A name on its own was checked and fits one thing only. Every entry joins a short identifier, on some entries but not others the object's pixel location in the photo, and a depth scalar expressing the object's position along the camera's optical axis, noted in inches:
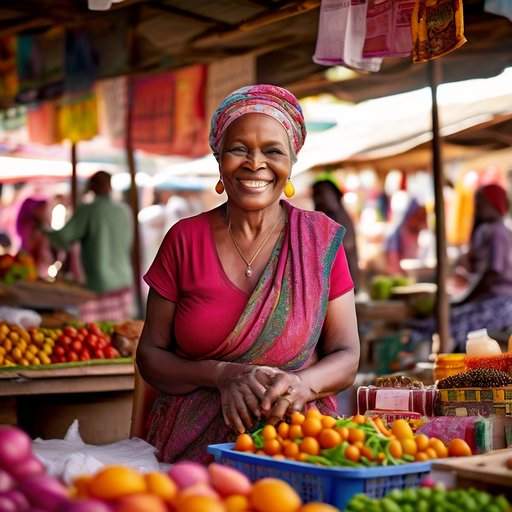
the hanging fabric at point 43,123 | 387.5
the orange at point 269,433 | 94.8
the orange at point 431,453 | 93.0
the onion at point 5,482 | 70.4
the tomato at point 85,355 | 195.5
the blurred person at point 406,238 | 518.6
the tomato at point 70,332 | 205.3
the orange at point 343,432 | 91.0
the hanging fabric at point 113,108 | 353.7
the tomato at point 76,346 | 197.6
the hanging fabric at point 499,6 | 175.6
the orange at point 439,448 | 94.2
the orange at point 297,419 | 96.7
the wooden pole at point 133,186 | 350.3
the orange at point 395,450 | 89.9
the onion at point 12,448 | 73.4
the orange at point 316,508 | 70.5
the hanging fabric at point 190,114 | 337.4
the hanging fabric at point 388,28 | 160.3
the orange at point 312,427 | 93.3
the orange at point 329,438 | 90.2
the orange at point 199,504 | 66.4
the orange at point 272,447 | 93.4
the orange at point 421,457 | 91.7
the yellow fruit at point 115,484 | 68.7
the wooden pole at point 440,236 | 266.7
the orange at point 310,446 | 90.5
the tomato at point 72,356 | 193.5
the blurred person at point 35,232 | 430.0
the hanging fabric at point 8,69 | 351.9
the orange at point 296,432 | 94.3
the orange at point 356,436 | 90.3
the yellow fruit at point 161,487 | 69.7
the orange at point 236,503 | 71.3
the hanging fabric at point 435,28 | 149.6
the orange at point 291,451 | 91.3
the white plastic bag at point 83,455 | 94.3
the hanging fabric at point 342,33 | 167.5
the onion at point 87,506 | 63.6
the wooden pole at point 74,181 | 378.3
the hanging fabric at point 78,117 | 351.9
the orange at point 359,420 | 97.0
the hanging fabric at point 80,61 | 323.6
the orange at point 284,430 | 95.5
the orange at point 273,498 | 71.2
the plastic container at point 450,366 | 148.0
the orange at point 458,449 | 94.8
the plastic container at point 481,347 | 150.4
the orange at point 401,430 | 95.3
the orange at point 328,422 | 94.3
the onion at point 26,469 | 73.3
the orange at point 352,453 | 87.4
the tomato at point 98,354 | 198.2
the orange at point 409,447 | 91.8
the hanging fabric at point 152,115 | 357.7
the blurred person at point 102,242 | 361.1
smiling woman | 113.4
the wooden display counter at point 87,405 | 190.5
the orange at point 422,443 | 93.7
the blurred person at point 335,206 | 321.7
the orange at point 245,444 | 96.0
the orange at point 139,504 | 65.8
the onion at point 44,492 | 68.9
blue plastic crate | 83.8
